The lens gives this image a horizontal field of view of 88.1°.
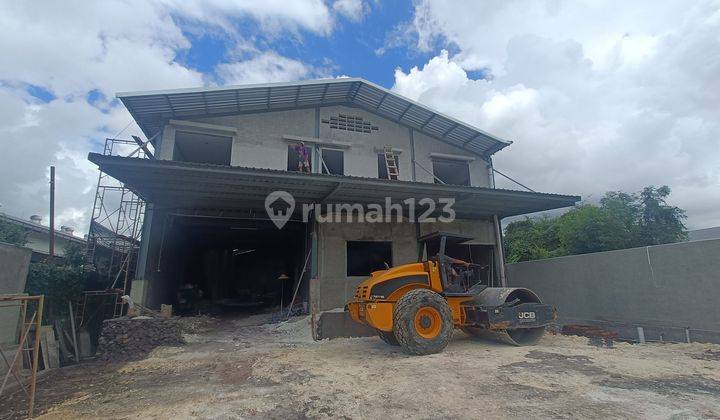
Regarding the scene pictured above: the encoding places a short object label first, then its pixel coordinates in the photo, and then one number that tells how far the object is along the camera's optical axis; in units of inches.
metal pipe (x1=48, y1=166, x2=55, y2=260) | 491.6
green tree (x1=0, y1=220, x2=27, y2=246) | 550.2
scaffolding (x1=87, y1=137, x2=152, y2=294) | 501.7
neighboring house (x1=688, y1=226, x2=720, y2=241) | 1179.9
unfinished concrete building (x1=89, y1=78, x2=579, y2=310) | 428.1
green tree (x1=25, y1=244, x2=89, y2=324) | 395.5
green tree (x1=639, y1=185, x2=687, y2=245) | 708.0
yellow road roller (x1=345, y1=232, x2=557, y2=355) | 286.8
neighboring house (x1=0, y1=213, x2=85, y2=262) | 713.6
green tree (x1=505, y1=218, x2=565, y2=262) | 1085.8
